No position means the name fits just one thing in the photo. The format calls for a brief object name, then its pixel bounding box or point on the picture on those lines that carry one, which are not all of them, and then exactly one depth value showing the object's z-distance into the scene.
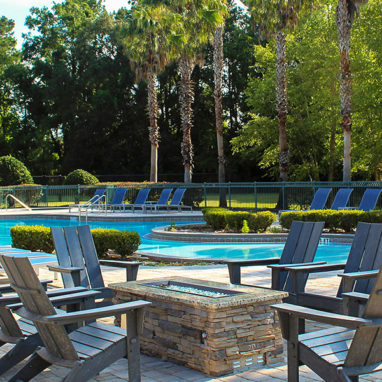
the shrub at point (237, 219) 15.41
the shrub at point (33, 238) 11.27
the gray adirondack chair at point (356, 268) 5.05
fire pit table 4.23
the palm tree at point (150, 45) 27.67
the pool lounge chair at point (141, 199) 23.92
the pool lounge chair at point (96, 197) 22.31
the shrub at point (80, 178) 30.14
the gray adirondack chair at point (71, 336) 3.54
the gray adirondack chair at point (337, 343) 3.24
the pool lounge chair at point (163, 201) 23.31
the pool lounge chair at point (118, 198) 24.91
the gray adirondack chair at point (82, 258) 5.72
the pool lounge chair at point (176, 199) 23.06
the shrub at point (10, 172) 30.53
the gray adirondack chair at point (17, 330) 4.21
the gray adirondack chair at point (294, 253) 5.78
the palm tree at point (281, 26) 24.05
